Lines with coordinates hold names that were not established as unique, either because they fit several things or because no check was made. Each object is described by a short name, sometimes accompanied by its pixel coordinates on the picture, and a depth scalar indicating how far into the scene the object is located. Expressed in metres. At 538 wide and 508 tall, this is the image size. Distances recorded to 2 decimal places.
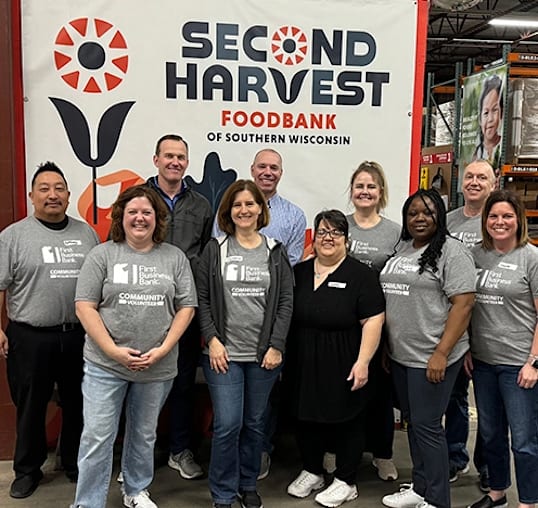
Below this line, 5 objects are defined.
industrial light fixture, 9.98
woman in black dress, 2.64
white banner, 3.25
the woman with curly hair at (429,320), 2.50
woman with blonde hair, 2.86
